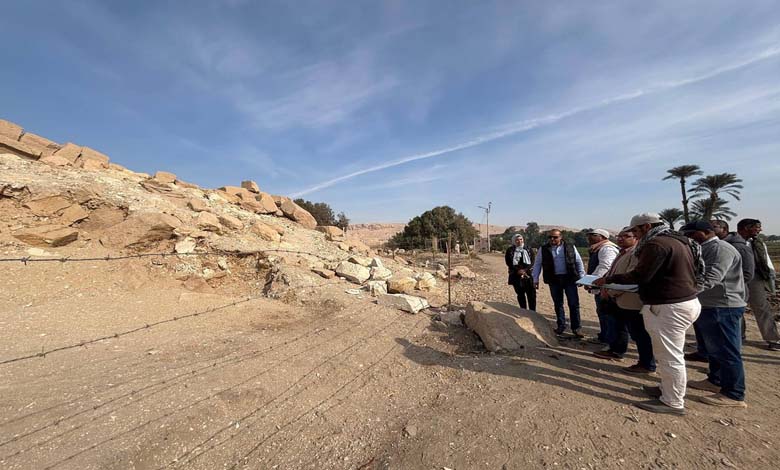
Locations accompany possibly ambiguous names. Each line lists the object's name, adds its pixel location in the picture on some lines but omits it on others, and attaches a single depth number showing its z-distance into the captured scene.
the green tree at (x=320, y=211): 25.45
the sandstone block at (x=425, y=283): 8.36
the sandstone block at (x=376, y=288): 7.41
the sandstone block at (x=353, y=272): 8.29
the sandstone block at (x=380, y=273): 8.55
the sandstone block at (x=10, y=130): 10.16
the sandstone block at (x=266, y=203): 13.28
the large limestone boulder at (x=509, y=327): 4.51
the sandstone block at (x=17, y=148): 9.59
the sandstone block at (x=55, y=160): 9.94
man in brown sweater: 2.62
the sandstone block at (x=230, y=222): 9.45
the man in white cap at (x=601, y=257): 4.27
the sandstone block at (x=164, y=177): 12.37
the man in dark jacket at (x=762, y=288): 4.28
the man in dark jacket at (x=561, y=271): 4.88
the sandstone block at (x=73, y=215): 7.49
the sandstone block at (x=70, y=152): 10.77
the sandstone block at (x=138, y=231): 7.47
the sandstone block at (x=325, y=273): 8.21
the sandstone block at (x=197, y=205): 9.92
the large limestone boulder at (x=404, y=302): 6.40
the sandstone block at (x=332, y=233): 12.84
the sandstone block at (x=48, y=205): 7.38
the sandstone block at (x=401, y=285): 7.82
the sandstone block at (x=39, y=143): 10.55
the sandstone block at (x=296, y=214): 14.14
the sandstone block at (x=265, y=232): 9.69
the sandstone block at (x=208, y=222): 8.77
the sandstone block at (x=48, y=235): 6.73
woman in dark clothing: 5.57
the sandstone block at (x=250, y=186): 15.27
